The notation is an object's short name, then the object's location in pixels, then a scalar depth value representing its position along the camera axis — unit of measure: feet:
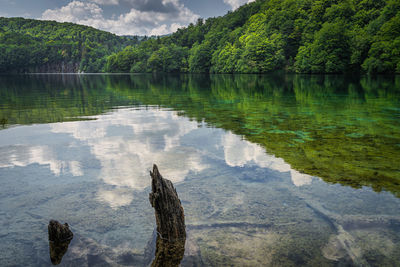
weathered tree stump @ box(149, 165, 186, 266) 13.51
